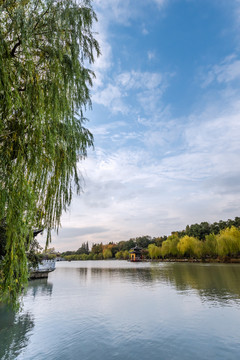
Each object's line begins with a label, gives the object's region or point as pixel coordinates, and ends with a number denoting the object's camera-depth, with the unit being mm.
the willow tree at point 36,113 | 4008
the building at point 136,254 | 99312
